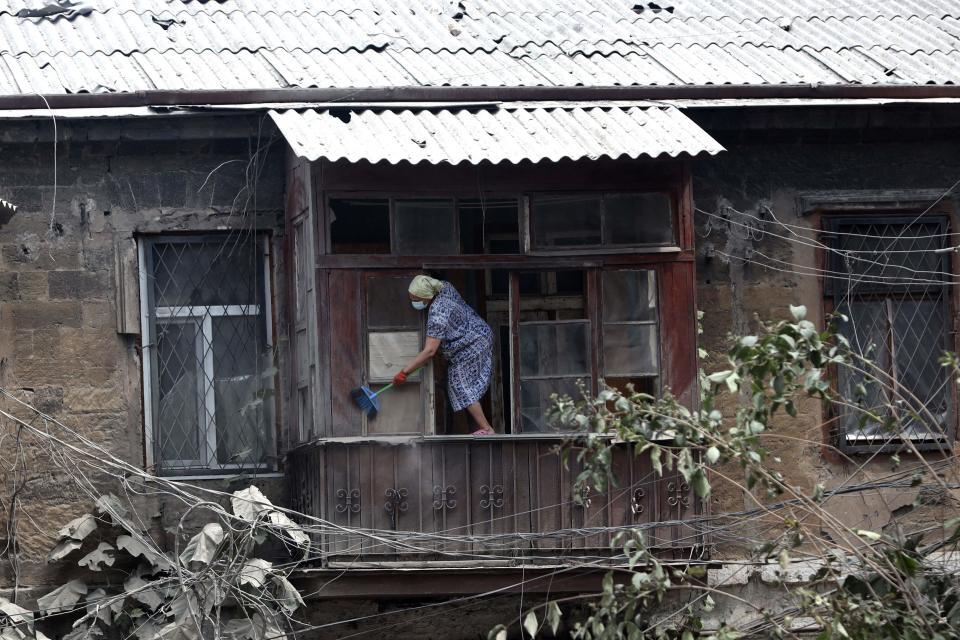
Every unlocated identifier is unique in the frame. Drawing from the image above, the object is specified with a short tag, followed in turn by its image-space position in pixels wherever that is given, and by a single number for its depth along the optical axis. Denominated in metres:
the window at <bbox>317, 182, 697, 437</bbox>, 19.17
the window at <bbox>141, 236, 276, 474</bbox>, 20.47
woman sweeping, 19.03
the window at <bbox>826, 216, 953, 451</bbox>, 20.86
